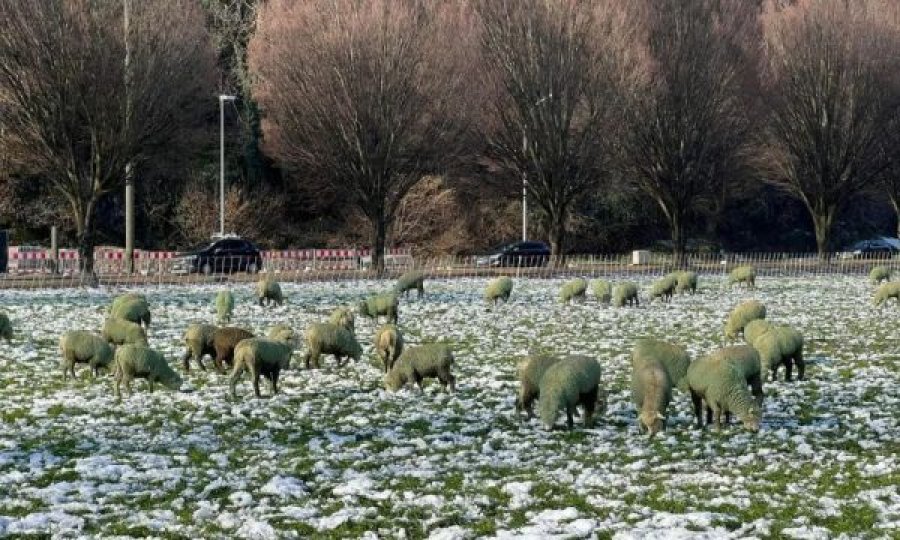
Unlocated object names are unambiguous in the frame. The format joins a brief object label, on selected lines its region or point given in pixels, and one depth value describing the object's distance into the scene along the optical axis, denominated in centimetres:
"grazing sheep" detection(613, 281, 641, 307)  3366
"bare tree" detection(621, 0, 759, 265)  6250
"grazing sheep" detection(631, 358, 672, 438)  1449
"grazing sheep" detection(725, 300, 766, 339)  2488
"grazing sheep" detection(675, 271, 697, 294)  3900
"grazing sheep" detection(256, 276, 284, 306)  3322
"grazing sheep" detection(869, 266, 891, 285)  4325
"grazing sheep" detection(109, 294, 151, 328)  2548
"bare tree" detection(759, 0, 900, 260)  6462
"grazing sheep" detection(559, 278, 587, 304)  3457
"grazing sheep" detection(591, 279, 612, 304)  3500
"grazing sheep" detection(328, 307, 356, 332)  2442
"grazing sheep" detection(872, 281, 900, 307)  3412
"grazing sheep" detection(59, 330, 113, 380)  1920
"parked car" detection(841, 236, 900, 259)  7288
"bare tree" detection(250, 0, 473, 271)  5250
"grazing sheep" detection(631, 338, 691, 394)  1612
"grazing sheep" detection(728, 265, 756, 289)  4300
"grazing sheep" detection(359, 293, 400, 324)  2889
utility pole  4666
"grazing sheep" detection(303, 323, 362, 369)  2028
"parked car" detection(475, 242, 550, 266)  5838
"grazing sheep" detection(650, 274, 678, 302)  3638
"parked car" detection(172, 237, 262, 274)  5138
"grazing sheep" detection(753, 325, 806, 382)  1892
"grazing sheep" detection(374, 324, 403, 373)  1962
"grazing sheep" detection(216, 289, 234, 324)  2844
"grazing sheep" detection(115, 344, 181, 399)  1755
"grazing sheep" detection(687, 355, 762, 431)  1448
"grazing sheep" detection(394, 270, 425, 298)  3638
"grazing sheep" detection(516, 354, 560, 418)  1566
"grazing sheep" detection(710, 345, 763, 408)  1588
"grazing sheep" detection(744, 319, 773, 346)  2091
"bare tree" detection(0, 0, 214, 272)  4294
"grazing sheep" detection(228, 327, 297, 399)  1750
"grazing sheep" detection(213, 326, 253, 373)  1966
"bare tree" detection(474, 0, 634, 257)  5816
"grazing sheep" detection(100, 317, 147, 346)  2077
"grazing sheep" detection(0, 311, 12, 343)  2419
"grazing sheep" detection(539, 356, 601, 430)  1482
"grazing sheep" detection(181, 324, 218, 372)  2016
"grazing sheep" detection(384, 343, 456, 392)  1789
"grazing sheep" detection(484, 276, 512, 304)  3459
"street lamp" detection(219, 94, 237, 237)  5411
